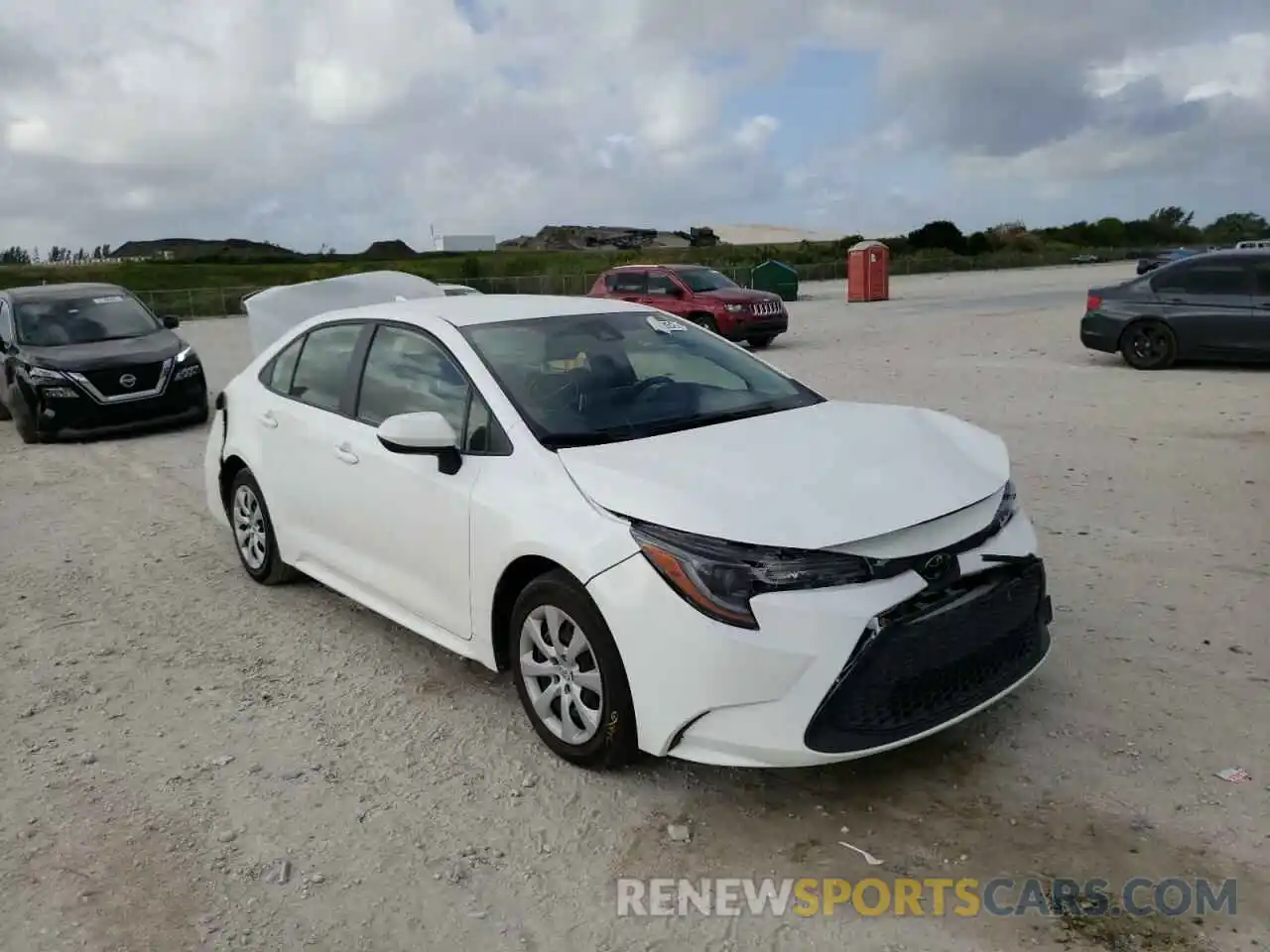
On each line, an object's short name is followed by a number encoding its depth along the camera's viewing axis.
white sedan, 3.27
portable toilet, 33.44
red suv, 19.78
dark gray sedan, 12.84
